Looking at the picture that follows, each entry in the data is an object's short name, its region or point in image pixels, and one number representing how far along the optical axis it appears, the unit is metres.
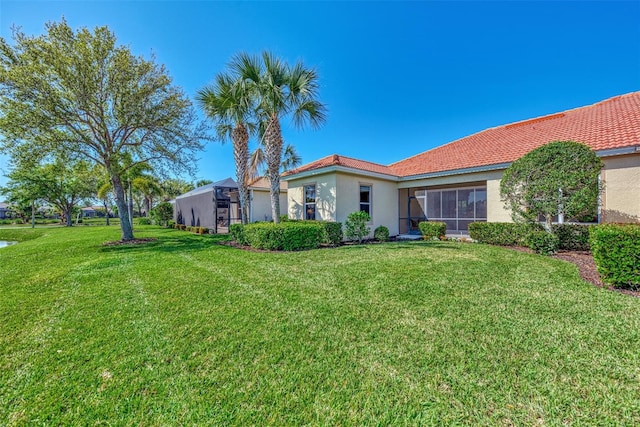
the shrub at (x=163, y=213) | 26.64
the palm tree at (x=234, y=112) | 10.14
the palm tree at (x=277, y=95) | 9.51
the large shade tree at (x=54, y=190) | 27.39
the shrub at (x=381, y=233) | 11.71
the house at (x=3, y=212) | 50.61
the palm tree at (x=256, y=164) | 15.04
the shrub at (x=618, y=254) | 4.34
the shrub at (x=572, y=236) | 7.77
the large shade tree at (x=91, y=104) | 9.12
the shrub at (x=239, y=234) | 10.40
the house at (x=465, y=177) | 7.73
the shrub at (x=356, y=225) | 10.38
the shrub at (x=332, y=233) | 9.94
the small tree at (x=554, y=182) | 7.09
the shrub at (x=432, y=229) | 11.36
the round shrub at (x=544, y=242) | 7.52
